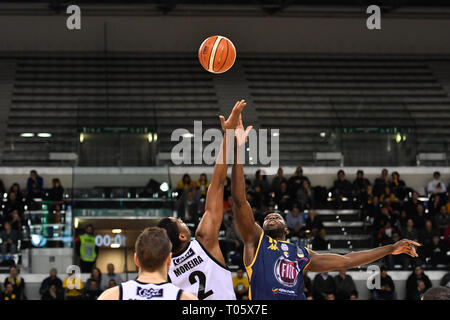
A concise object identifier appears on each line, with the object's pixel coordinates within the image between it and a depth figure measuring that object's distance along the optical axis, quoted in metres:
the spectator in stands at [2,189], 18.11
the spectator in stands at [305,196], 18.25
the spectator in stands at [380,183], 18.86
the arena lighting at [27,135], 20.33
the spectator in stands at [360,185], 18.66
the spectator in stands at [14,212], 16.33
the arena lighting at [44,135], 20.31
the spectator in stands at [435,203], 18.21
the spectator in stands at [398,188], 19.00
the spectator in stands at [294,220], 16.70
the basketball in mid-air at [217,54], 8.40
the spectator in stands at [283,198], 17.58
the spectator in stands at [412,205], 17.88
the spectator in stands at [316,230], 16.38
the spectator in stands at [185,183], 18.11
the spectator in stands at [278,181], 18.39
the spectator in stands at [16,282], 14.86
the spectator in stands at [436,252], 16.42
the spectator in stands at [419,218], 17.20
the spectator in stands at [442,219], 17.52
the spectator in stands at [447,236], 16.58
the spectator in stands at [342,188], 18.92
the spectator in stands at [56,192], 16.53
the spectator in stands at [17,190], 17.55
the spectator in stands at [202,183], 17.88
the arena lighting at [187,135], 20.36
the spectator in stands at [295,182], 18.22
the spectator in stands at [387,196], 18.51
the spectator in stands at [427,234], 16.58
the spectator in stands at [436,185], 19.20
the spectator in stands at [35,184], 17.77
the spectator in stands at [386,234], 16.49
